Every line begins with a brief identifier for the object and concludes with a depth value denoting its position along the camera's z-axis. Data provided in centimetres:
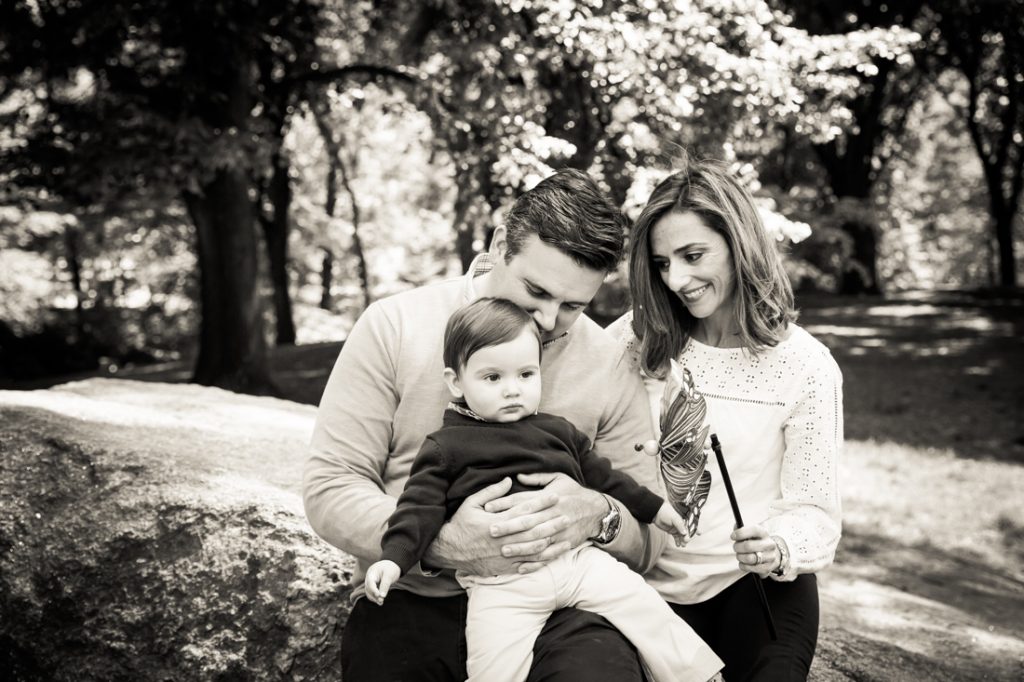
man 234
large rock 309
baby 231
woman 265
